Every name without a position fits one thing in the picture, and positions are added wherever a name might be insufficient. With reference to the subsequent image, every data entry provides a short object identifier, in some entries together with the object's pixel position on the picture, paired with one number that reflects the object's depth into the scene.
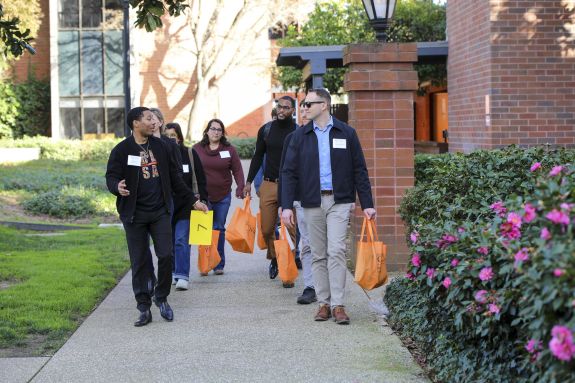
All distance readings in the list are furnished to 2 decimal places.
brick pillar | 10.59
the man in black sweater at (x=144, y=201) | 8.09
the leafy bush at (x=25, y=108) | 42.56
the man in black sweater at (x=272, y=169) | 10.56
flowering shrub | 3.96
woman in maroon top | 10.95
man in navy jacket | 8.06
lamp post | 10.96
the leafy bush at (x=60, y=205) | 18.39
